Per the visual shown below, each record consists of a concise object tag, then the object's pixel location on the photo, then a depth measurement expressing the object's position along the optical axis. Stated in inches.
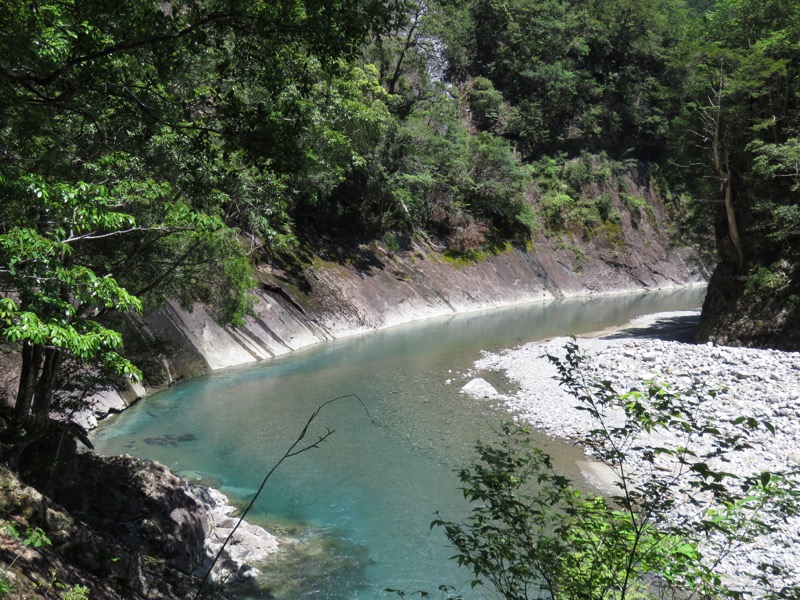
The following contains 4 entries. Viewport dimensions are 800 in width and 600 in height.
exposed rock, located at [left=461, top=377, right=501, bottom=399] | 627.2
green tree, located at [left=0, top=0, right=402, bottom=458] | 174.6
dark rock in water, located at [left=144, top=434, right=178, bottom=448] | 474.6
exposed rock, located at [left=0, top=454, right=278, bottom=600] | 197.2
